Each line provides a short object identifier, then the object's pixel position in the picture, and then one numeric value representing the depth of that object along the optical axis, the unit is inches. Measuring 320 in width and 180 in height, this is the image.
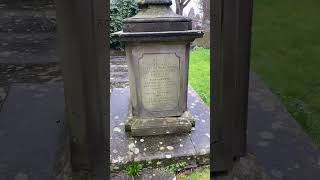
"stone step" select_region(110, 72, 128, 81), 176.9
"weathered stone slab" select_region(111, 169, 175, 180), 87.6
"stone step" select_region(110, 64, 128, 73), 200.3
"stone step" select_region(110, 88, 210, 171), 92.1
